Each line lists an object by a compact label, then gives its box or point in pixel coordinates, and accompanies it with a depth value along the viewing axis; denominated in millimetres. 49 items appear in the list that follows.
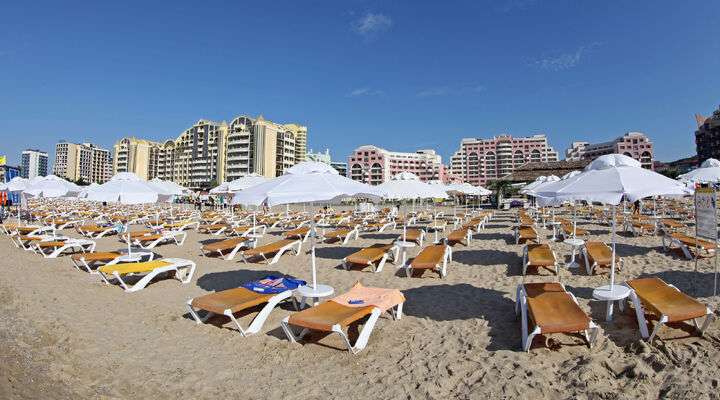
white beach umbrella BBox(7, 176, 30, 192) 16234
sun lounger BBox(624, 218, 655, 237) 11930
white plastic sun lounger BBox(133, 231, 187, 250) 10961
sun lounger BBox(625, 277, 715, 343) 3762
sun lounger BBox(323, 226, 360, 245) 12039
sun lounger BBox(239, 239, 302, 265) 8820
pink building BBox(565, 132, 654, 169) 86938
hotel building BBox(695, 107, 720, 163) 71500
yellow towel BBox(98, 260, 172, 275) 6611
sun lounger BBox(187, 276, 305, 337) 4606
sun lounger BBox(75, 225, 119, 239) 14034
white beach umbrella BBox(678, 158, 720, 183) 10117
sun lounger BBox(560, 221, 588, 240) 10416
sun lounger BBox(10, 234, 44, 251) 11086
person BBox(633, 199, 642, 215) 21491
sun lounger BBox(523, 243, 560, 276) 6882
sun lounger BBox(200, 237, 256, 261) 9641
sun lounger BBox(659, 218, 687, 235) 11237
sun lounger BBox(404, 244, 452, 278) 7066
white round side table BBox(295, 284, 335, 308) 5242
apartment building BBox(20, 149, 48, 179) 160875
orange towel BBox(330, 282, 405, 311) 4590
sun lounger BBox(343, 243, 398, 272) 7754
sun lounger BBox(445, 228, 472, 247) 10177
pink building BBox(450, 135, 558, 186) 101062
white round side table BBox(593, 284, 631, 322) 4625
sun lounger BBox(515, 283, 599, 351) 3629
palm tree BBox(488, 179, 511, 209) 32656
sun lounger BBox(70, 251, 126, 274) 7602
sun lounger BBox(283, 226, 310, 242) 11450
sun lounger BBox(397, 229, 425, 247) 10250
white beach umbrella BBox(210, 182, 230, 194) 16070
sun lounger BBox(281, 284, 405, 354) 3969
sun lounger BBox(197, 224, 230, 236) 14689
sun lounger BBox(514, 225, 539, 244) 10320
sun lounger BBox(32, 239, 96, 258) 9648
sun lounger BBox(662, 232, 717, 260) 8070
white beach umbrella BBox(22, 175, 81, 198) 14219
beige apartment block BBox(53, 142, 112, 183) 131625
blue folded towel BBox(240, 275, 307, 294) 5277
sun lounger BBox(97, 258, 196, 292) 6617
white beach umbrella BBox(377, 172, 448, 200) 8312
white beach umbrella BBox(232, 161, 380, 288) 4598
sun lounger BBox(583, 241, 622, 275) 6911
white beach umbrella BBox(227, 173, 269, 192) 13934
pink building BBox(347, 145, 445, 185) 97500
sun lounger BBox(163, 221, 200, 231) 14102
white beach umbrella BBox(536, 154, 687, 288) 4164
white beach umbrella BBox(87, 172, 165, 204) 7732
